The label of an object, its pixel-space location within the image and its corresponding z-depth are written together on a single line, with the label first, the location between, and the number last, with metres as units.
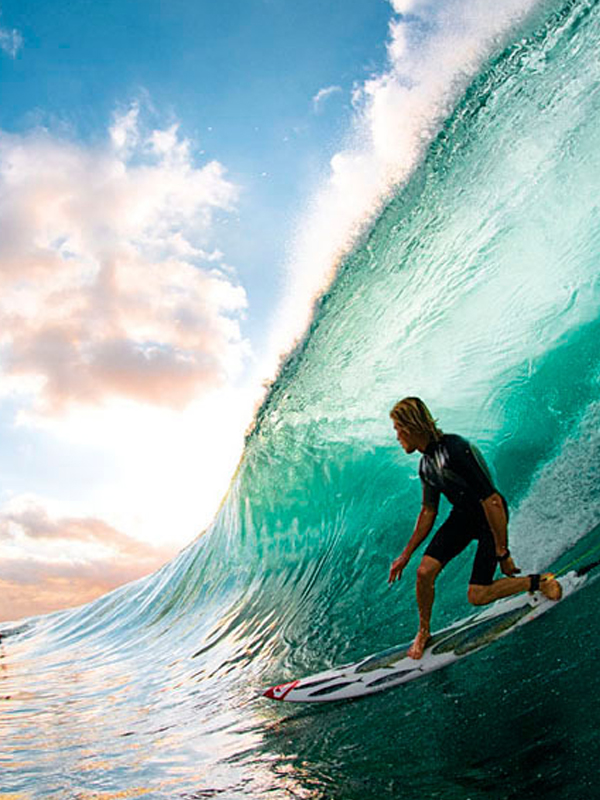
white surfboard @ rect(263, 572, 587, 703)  3.16
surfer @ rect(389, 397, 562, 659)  3.07
